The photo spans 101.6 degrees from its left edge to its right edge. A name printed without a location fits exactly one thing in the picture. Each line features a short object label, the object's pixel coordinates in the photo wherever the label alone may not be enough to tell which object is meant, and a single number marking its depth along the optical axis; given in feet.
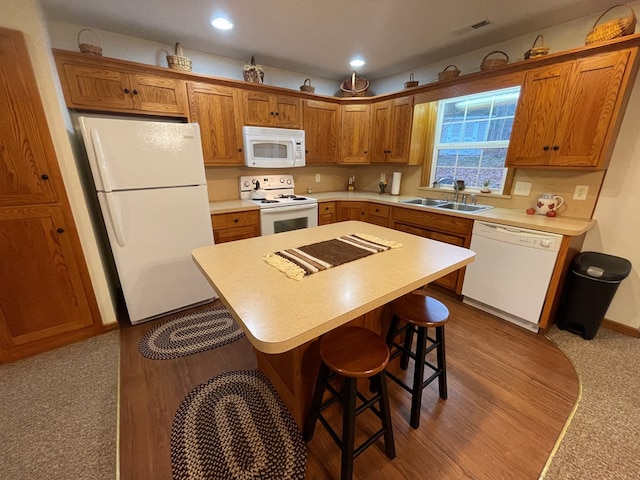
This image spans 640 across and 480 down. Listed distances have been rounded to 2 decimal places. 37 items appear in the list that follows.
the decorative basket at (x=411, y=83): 9.85
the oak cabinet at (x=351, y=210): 11.43
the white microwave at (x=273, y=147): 9.47
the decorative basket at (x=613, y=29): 5.70
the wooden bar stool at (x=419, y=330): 4.42
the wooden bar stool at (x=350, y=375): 3.42
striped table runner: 3.92
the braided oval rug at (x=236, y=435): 3.92
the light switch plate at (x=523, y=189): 8.28
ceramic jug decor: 7.50
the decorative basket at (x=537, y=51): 6.78
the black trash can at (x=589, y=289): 6.33
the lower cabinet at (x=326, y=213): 11.03
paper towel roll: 11.66
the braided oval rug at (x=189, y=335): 6.47
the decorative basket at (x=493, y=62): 7.63
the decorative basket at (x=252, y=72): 9.15
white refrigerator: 6.25
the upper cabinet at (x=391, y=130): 10.34
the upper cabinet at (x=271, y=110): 9.35
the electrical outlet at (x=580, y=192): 7.25
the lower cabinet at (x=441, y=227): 8.18
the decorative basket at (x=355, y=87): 11.43
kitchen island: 2.71
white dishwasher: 6.64
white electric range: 9.49
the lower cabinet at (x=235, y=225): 8.64
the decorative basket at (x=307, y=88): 10.49
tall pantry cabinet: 5.24
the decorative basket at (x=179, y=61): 7.81
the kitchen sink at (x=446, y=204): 9.22
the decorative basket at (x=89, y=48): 6.73
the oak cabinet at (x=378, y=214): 10.50
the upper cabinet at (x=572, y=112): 5.96
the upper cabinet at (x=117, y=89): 6.75
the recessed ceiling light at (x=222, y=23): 6.94
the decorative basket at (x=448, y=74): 8.62
